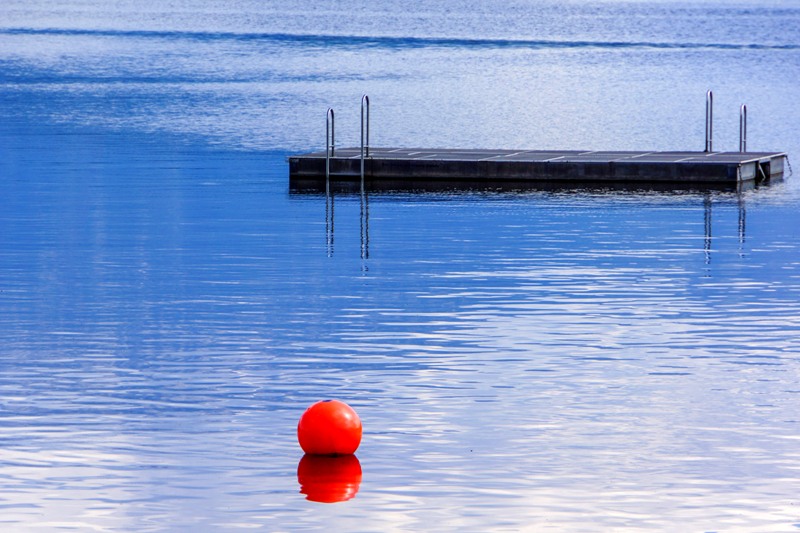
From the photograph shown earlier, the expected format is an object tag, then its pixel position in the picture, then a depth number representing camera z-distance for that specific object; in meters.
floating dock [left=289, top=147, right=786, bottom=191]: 50.50
